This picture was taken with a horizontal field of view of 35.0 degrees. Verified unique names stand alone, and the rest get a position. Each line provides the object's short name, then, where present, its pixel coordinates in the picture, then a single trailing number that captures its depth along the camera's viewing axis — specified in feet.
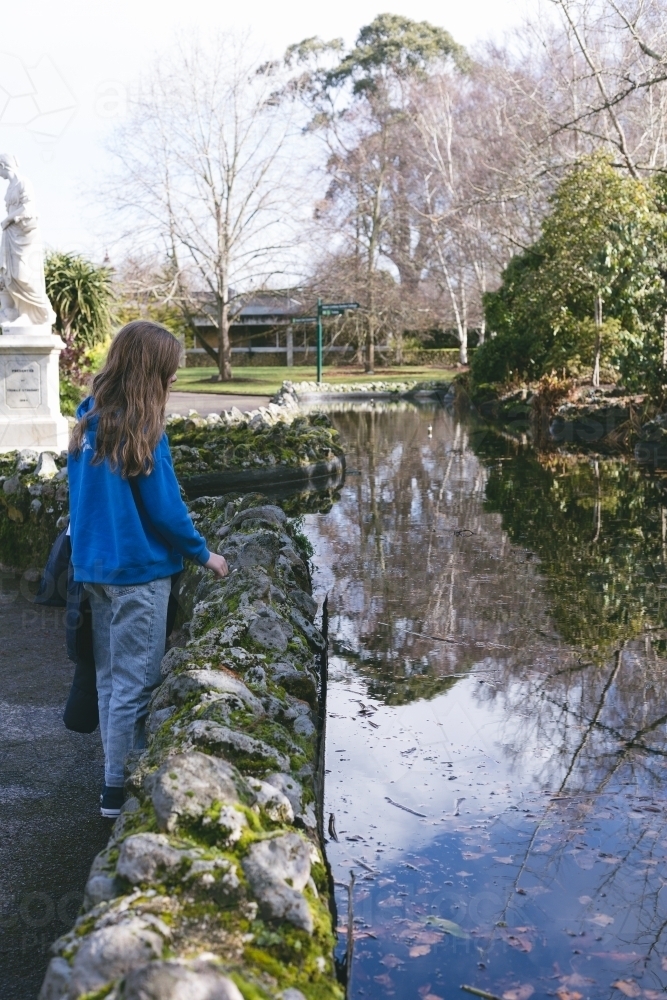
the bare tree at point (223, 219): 124.26
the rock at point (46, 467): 27.66
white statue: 38.68
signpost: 113.60
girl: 11.74
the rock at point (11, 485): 27.71
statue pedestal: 38.70
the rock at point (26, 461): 28.76
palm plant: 63.67
